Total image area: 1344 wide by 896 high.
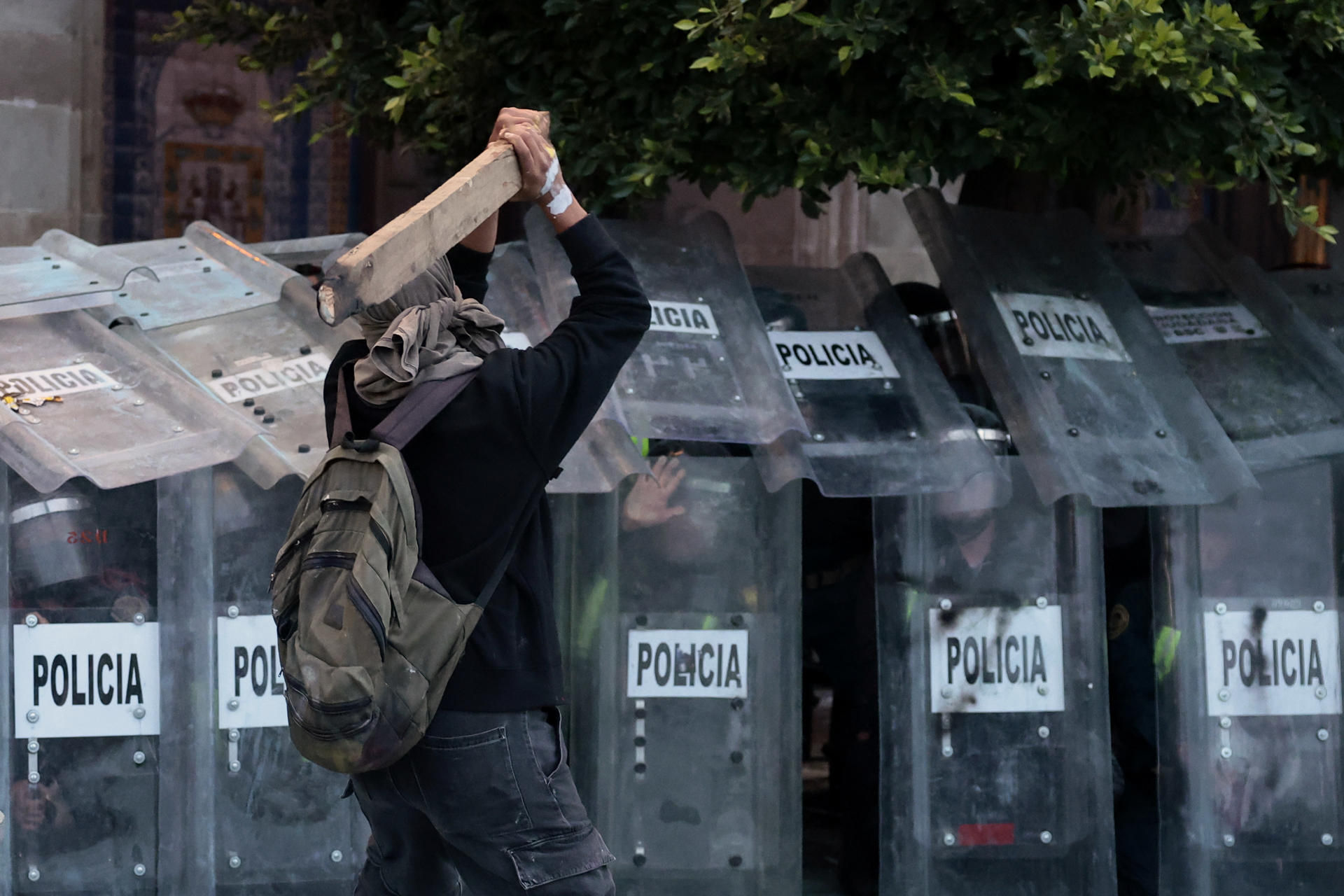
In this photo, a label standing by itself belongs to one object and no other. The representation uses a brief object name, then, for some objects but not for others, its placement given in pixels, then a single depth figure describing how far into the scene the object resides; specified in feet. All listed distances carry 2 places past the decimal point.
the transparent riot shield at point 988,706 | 27.50
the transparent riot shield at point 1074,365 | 27.58
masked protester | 17.46
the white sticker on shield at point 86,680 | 24.49
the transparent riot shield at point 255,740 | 25.38
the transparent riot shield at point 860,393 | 27.20
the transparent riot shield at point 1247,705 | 28.02
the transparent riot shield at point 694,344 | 26.71
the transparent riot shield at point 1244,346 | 28.81
